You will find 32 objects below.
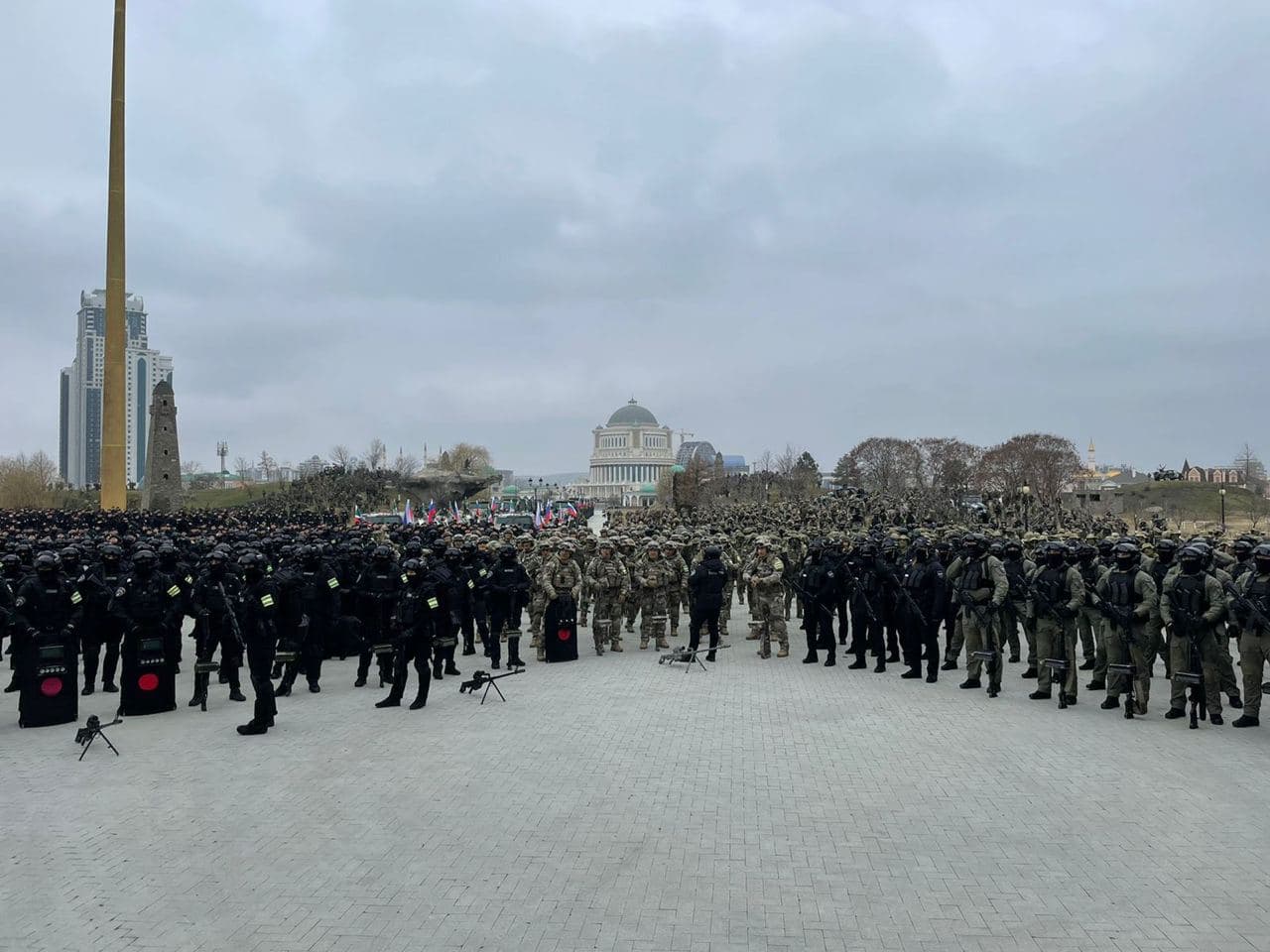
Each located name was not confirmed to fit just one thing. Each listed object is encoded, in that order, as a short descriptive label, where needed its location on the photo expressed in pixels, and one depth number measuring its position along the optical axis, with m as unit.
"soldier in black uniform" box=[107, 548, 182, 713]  10.74
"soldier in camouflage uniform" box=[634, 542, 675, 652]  16.33
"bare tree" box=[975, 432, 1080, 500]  63.62
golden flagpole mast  43.88
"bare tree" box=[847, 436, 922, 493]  73.06
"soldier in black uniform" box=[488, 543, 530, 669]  14.32
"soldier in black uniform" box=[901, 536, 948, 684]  13.15
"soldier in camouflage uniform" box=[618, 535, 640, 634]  16.97
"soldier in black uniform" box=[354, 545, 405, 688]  13.12
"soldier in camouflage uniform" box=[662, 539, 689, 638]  17.69
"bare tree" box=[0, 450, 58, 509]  65.25
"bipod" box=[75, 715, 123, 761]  9.16
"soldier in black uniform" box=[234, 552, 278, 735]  10.22
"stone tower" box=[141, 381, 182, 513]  53.25
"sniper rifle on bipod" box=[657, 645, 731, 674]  14.31
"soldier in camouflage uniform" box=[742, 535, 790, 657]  15.41
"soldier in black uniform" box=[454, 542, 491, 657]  14.52
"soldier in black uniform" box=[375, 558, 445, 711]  11.18
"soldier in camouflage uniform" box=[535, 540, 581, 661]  14.75
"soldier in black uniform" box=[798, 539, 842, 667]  15.02
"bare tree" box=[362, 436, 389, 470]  108.54
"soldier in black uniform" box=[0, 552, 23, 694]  10.26
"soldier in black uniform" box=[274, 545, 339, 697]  12.56
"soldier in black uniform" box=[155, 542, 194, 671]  11.34
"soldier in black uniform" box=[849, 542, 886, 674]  14.16
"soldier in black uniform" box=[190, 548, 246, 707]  11.35
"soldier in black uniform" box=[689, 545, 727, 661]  15.21
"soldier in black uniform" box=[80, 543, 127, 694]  11.93
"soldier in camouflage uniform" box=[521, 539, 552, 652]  15.08
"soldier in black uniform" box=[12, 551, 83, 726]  10.28
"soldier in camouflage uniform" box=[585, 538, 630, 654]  15.99
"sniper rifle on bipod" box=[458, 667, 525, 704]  11.94
